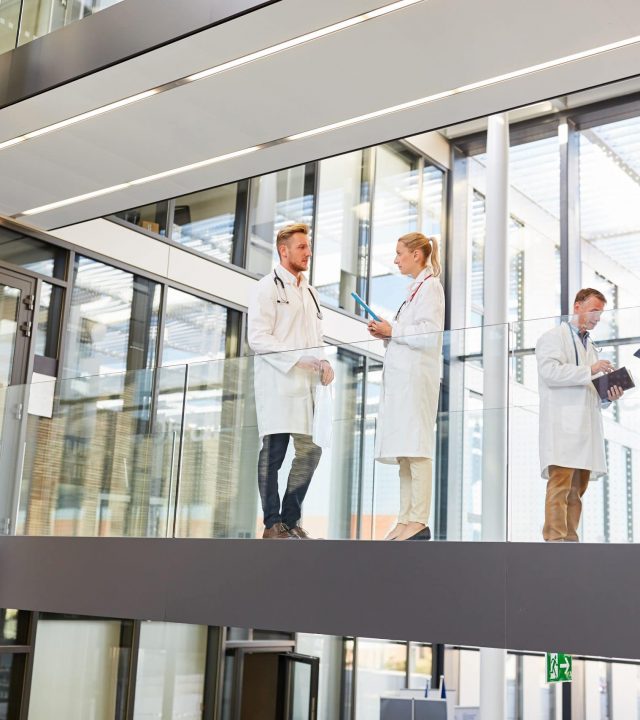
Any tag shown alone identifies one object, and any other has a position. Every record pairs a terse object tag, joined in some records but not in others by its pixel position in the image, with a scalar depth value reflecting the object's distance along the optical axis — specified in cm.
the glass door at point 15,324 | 804
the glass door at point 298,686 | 1039
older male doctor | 428
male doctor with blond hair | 508
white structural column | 442
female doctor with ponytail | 467
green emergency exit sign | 851
